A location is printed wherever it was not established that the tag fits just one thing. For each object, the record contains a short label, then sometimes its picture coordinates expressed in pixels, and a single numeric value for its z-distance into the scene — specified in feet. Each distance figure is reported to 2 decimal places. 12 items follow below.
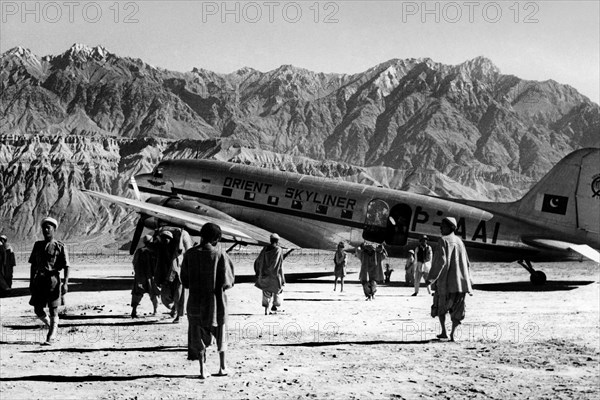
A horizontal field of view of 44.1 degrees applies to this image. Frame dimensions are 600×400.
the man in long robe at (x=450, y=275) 44.83
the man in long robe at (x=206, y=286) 36.94
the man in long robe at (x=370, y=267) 69.43
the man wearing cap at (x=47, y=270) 45.29
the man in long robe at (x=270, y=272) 59.11
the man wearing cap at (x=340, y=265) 82.63
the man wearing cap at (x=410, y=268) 89.47
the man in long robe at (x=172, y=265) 55.01
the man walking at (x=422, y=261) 75.97
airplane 85.66
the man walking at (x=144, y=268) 57.47
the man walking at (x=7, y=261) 69.10
